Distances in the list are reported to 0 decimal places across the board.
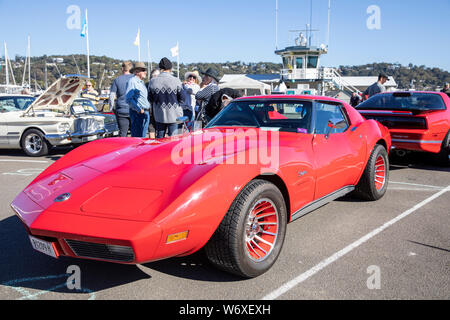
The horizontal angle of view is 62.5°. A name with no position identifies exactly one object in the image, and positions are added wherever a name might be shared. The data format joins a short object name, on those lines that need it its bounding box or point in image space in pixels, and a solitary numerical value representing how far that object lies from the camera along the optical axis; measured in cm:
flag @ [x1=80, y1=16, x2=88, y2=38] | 2428
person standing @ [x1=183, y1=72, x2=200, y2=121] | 726
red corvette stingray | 215
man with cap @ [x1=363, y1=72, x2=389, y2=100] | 926
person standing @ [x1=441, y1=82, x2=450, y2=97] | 1217
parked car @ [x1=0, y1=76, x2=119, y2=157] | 797
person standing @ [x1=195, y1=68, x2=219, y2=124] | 641
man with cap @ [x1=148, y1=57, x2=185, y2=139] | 600
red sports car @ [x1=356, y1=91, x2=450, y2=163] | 600
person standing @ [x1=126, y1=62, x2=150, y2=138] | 611
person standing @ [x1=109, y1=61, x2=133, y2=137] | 708
